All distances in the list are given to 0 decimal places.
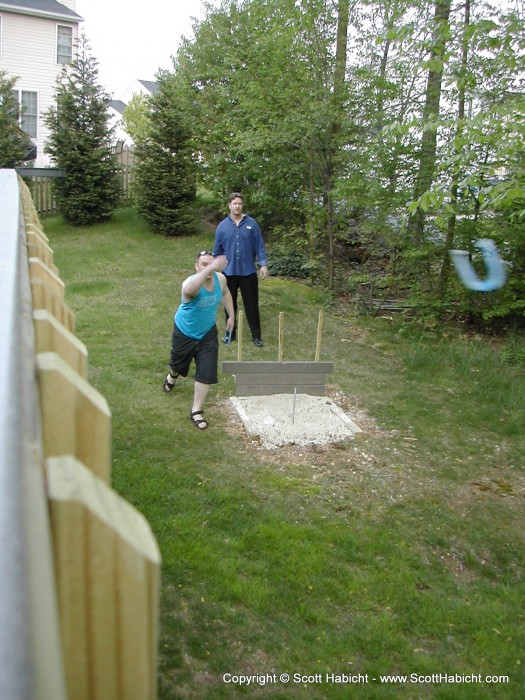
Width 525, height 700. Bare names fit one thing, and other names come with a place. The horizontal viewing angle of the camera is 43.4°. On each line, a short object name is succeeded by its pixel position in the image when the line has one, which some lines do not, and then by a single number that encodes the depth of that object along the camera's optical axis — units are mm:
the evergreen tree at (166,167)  15781
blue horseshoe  9094
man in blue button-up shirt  8656
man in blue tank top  6137
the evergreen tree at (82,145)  16000
